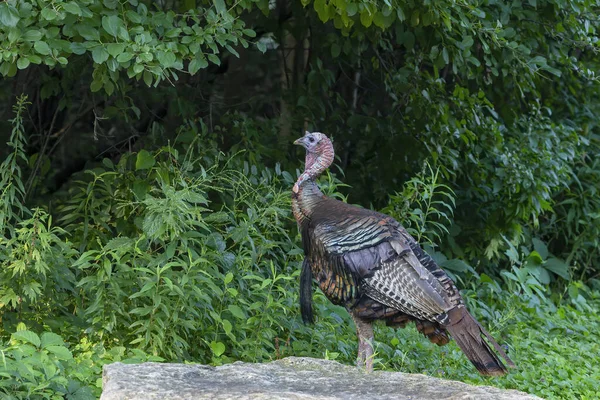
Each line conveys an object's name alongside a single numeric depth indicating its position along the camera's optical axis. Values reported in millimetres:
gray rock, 7902
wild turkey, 10344
